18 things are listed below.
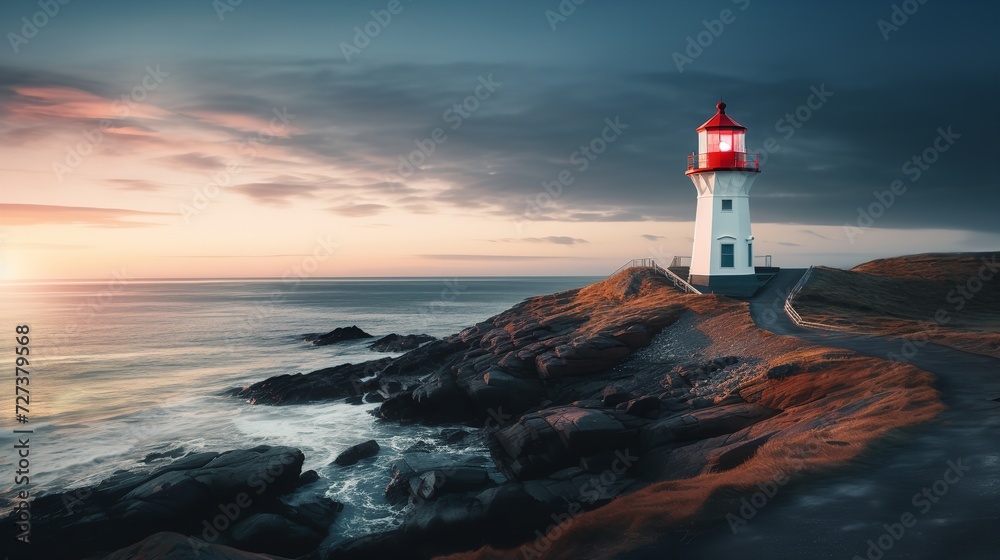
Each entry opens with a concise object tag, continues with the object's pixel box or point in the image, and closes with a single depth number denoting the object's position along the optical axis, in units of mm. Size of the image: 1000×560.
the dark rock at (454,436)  24750
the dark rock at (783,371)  18734
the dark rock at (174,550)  10352
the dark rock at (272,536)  15312
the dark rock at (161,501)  16062
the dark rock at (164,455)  24203
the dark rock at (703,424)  16391
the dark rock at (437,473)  16812
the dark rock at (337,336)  61719
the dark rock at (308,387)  34781
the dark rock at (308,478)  20477
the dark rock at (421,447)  24125
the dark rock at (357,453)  22828
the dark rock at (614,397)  20564
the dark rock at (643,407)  18719
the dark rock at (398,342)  55100
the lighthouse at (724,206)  35469
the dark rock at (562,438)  17266
